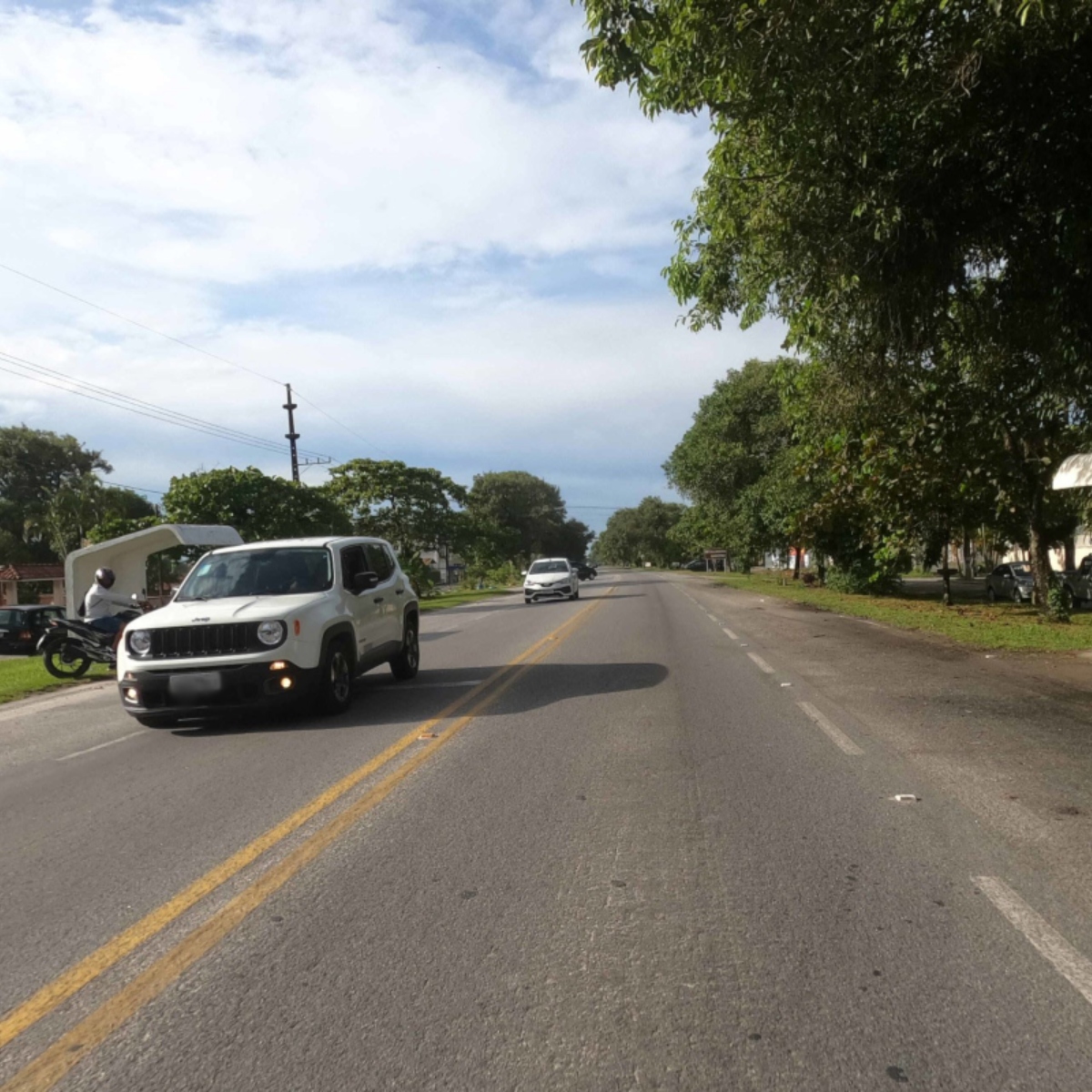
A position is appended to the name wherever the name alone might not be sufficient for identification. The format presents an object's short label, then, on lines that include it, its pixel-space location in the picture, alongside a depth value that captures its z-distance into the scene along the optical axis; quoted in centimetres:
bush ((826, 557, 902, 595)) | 3972
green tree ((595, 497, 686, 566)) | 14525
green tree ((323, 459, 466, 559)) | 5056
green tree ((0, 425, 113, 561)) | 6575
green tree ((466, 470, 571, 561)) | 10194
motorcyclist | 1498
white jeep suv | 924
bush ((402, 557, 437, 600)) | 4703
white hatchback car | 3747
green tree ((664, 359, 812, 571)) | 5084
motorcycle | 1506
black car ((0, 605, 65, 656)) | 2473
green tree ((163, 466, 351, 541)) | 3391
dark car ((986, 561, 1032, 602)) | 3275
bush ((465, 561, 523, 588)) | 6944
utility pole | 4166
